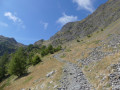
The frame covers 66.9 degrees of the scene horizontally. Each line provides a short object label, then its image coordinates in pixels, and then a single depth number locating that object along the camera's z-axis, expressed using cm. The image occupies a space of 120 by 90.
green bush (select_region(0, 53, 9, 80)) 4839
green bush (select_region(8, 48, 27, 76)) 3120
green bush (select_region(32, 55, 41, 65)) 3963
